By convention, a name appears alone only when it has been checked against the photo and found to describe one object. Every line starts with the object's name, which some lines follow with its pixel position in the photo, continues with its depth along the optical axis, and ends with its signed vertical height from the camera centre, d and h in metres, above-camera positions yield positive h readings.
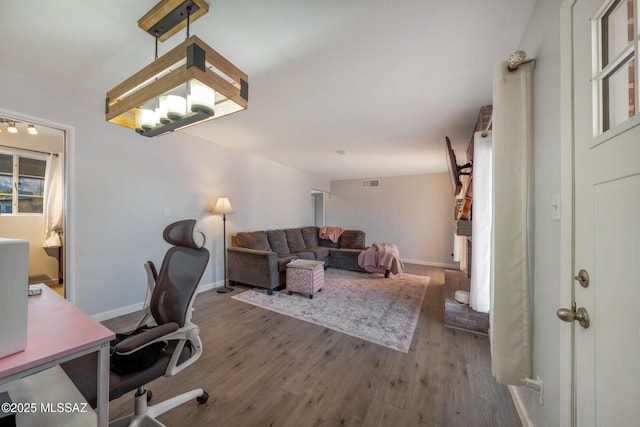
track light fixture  2.84 +1.10
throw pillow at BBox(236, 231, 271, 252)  3.90 -0.47
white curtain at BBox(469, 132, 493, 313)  2.07 -0.04
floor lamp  3.51 +0.07
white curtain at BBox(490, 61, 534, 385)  1.26 -0.05
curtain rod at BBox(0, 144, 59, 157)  3.20 +0.93
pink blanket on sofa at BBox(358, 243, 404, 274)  4.33 -0.87
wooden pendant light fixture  1.15 +0.73
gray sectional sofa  3.50 -0.74
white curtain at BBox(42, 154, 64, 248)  3.59 +0.19
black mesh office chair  1.01 -0.62
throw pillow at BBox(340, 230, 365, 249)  5.19 -0.59
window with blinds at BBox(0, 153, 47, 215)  3.27 +0.43
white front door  0.62 +0.02
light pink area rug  2.39 -1.22
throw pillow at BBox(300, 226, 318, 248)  5.31 -0.53
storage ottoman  3.33 -0.95
